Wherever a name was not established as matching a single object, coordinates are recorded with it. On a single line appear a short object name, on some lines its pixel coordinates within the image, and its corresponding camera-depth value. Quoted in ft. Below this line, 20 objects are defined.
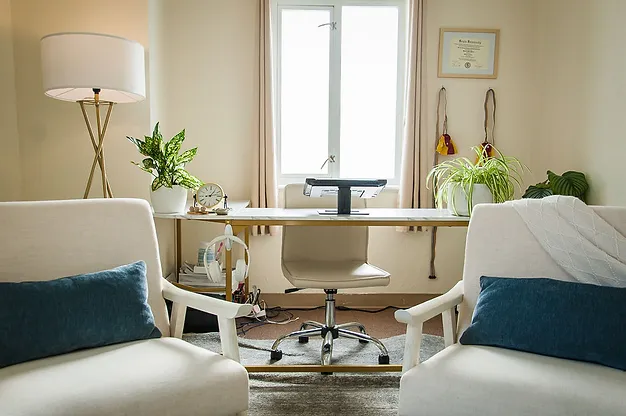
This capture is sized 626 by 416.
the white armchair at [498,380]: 4.52
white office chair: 8.68
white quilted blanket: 5.69
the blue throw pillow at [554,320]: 5.04
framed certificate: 11.82
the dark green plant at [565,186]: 9.80
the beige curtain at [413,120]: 11.52
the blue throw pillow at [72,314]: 4.88
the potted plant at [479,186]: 7.78
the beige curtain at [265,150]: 11.49
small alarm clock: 8.80
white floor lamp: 7.88
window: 11.98
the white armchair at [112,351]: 4.42
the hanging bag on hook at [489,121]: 11.98
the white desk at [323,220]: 7.45
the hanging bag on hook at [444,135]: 11.80
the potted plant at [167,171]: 8.55
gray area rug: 6.97
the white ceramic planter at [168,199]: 8.68
